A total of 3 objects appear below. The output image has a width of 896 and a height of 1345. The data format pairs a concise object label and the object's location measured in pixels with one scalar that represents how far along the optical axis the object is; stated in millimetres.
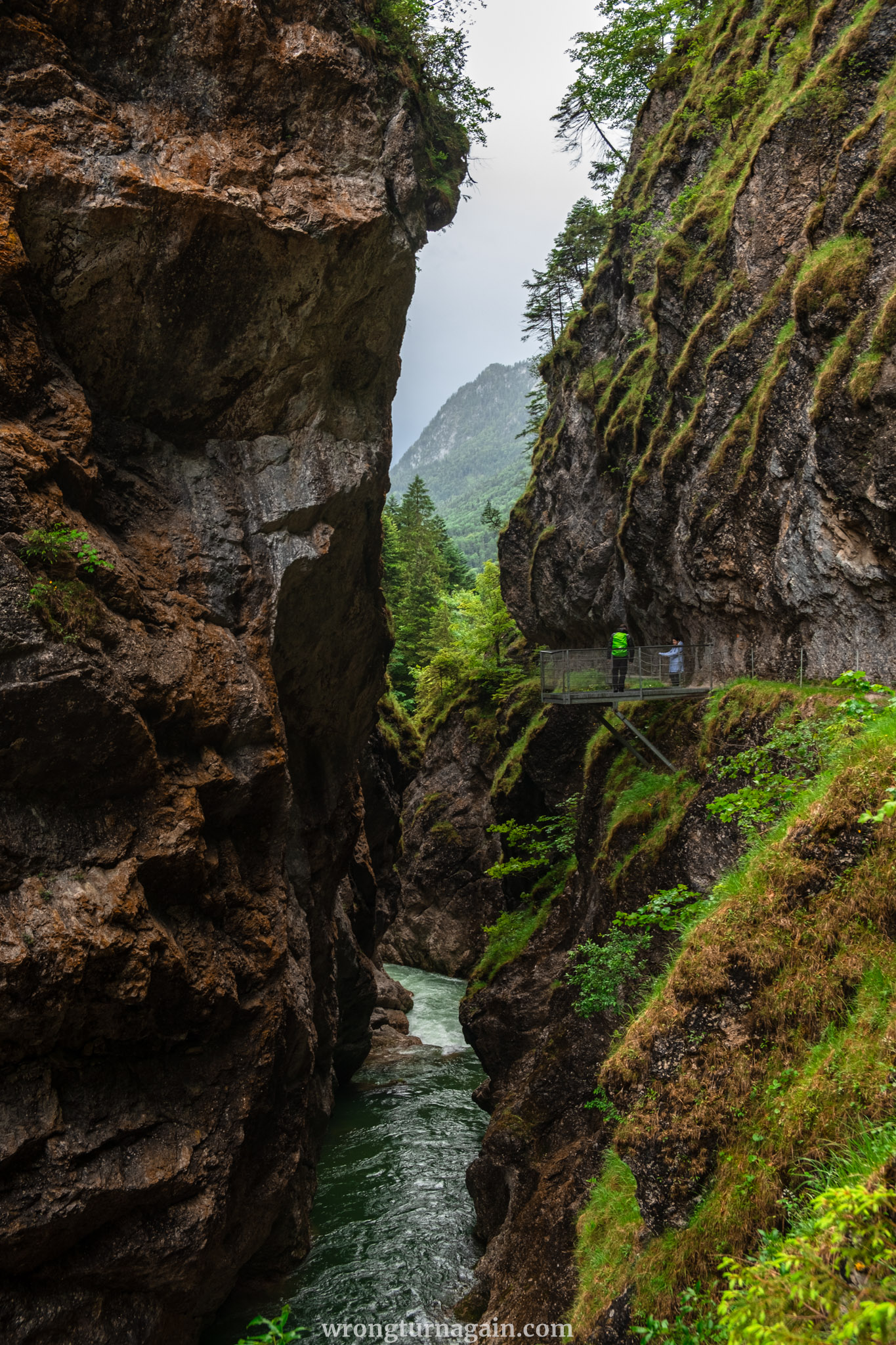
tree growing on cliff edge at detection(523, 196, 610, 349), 33625
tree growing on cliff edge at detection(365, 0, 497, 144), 14641
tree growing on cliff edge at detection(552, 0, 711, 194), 25469
